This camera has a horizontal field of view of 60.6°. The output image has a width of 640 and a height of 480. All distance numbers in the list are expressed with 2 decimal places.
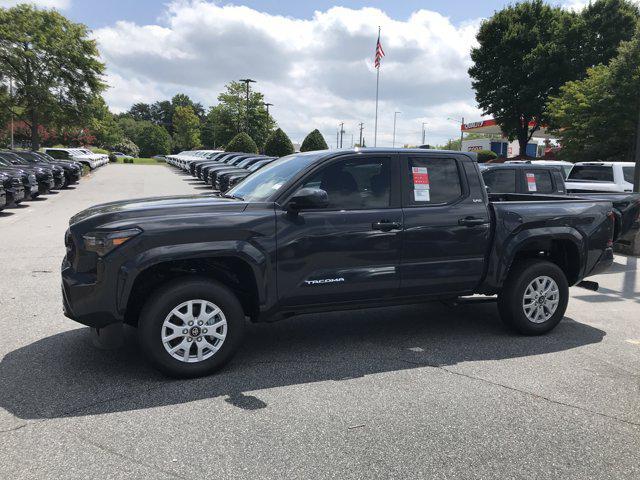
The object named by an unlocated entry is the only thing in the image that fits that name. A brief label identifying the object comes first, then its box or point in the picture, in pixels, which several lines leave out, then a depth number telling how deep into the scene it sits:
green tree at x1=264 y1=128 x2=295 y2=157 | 49.34
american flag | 32.97
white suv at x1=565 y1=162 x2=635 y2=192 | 13.89
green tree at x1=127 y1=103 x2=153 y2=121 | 178.00
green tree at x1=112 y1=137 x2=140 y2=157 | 103.01
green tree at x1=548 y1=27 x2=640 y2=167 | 25.28
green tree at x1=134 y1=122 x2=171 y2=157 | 107.12
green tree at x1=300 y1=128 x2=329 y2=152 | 45.50
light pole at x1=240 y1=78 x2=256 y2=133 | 63.48
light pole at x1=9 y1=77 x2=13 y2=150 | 35.88
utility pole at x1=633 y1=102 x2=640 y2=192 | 12.38
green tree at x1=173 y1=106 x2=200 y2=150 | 100.25
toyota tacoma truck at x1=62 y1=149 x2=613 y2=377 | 4.11
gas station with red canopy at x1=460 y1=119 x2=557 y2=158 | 64.16
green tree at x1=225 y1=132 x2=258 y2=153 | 50.25
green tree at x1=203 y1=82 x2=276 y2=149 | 70.56
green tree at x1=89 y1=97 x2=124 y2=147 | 38.72
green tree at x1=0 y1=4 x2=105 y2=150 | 35.31
